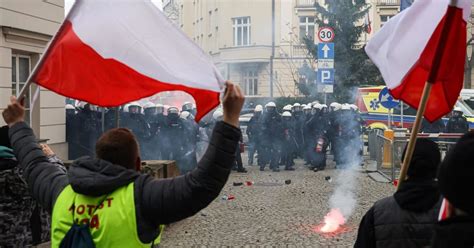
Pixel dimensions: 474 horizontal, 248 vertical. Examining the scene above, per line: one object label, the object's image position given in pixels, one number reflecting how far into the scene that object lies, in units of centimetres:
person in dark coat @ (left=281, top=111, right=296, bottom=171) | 1770
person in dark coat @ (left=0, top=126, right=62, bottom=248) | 437
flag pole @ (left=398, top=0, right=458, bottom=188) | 325
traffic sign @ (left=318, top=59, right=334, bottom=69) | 1866
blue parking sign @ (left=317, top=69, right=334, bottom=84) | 1834
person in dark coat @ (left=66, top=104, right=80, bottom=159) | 1503
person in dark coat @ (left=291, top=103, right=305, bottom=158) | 1878
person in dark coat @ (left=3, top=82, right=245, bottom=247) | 255
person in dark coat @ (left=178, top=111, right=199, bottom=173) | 1540
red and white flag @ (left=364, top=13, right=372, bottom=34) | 2899
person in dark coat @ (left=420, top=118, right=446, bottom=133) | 1741
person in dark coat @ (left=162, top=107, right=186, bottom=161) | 1555
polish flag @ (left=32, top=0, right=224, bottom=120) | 334
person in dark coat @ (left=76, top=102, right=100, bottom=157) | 1505
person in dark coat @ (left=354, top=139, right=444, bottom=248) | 331
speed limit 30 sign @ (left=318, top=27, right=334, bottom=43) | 1877
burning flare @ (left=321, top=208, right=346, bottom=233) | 911
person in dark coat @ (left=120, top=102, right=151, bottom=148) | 1586
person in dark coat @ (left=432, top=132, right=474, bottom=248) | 207
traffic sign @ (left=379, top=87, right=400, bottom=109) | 1628
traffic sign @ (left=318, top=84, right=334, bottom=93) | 1869
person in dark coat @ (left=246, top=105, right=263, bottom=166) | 1803
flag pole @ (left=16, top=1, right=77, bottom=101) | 339
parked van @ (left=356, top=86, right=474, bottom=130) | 2118
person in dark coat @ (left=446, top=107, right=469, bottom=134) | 1734
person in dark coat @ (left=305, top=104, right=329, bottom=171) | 1734
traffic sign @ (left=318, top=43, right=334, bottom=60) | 1847
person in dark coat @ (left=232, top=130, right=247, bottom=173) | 1667
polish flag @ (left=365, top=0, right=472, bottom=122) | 393
